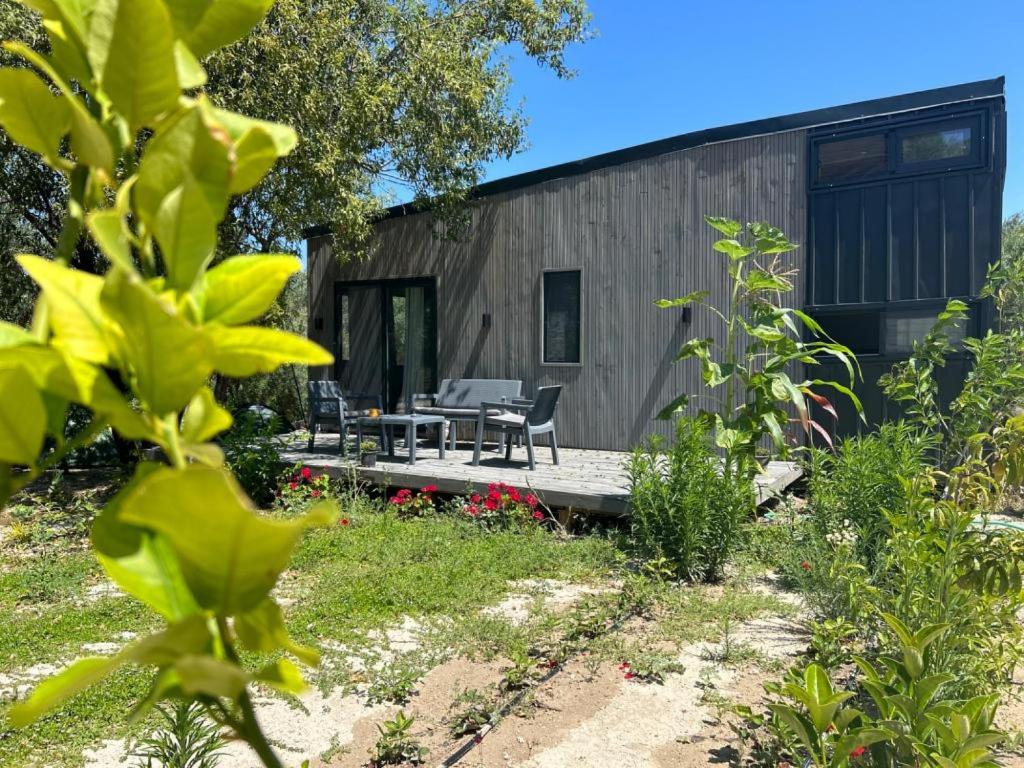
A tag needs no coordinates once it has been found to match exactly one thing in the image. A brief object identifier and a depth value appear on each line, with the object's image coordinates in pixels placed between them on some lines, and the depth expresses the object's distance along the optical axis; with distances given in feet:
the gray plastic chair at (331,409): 24.50
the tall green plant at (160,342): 0.90
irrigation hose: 7.60
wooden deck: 17.87
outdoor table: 21.99
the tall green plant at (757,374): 13.10
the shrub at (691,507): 13.62
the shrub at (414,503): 19.02
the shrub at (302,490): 19.03
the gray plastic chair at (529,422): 22.20
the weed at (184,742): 5.41
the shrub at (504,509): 17.38
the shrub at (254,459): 21.06
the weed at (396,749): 7.45
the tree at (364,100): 20.77
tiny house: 21.67
